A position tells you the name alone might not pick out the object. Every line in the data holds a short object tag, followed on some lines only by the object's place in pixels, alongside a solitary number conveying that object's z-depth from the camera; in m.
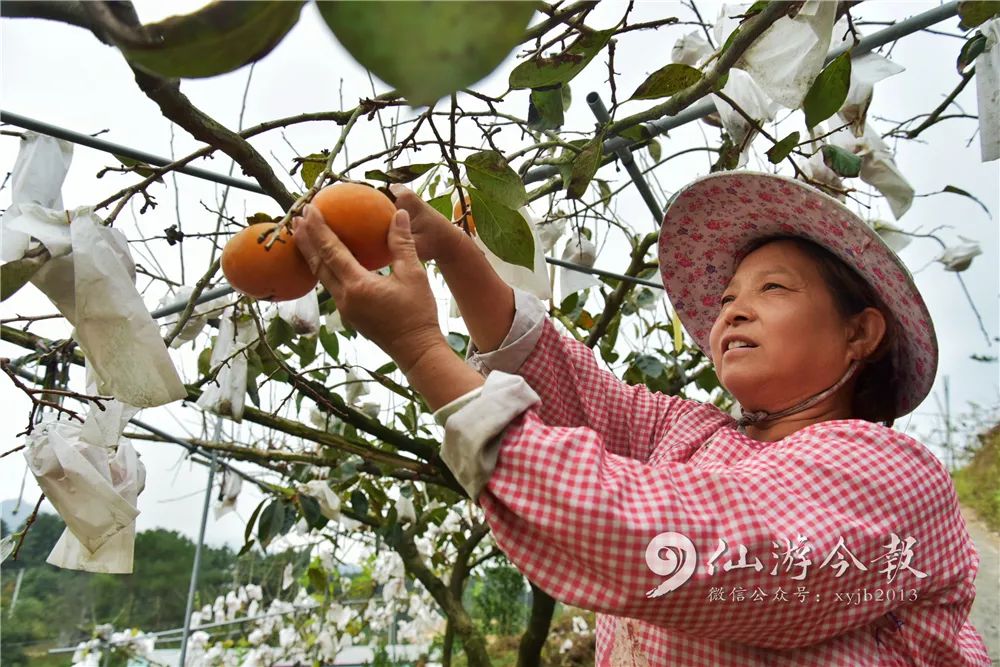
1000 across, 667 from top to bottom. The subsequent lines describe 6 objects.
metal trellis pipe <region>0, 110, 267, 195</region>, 0.58
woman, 0.52
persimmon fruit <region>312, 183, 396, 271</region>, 0.53
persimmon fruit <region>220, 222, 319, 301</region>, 0.54
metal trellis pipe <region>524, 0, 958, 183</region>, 0.83
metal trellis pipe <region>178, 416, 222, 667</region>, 1.74
